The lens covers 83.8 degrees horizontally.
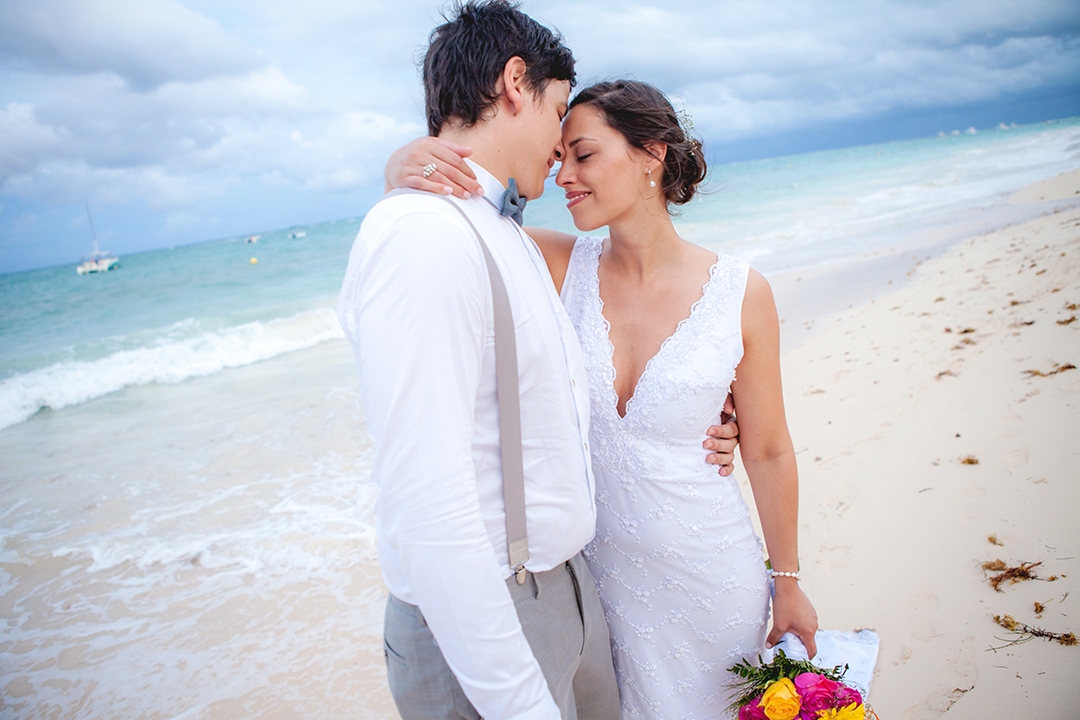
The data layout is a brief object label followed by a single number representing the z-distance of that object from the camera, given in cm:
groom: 107
